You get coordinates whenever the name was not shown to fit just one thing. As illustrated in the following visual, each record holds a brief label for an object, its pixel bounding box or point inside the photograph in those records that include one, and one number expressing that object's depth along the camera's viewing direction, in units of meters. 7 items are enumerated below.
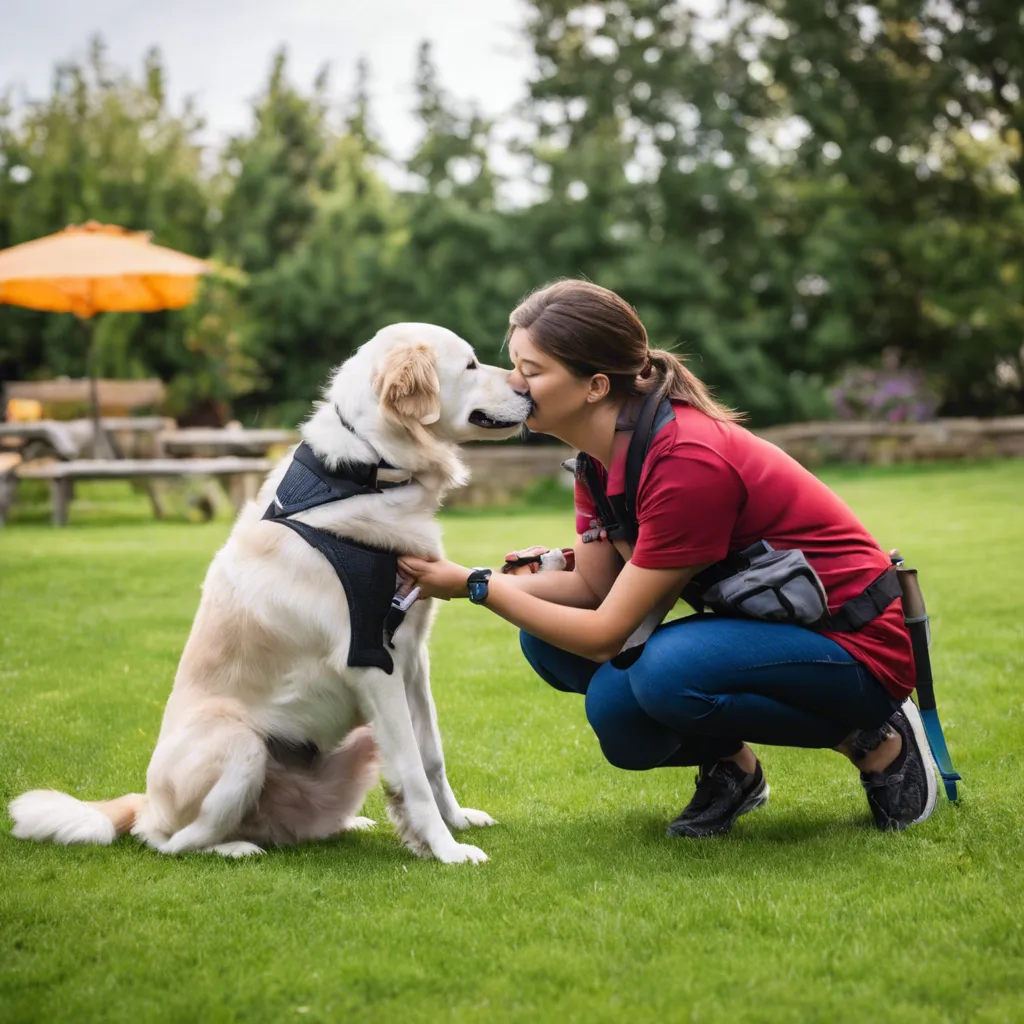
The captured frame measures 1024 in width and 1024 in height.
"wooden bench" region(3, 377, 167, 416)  14.75
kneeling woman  2.86
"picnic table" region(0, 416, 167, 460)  12.18
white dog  3.02
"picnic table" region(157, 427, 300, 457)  12.74
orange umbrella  11.23
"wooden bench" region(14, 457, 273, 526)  10.95
